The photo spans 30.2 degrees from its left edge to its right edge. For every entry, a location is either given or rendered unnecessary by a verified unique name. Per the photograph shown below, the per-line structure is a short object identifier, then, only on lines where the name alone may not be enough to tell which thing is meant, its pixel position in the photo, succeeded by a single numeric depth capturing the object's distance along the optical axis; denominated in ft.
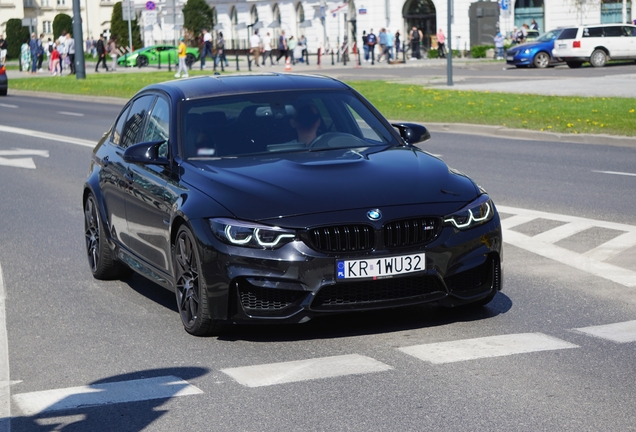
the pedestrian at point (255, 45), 192.94
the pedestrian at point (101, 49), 201.67
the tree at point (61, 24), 349.82
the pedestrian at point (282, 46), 199.79
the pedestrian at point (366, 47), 194.59
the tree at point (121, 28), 310.45
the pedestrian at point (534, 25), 225.76
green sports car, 225.97
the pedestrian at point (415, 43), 207.62
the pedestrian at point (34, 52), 209.26
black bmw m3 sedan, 20.52
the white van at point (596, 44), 153.58
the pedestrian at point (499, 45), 194.12
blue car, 158.51
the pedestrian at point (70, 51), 191.42
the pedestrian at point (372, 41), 193.26
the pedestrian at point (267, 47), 200.23
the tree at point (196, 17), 297.94
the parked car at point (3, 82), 141.08
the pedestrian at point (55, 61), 191.09
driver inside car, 24.84
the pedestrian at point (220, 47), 183.93
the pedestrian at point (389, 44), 197.92
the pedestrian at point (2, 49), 225.15
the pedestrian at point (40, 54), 212.23
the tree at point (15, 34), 355.15
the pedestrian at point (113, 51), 210.55
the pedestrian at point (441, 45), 203.51
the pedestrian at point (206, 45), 196.38
